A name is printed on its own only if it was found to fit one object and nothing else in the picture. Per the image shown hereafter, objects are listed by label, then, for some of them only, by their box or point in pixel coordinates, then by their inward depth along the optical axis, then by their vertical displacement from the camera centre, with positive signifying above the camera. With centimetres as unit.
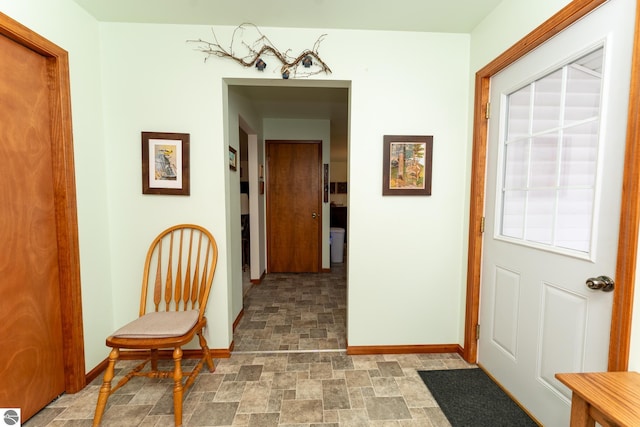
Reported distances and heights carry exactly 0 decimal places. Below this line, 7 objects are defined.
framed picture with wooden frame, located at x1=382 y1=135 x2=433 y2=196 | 192 +24
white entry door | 106 -3
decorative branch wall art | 183 +102
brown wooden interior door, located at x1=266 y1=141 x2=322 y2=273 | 402 -15
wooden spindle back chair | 137 -74
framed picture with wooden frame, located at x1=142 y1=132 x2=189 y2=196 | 184 +23
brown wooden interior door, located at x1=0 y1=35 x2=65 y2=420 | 129 -27
